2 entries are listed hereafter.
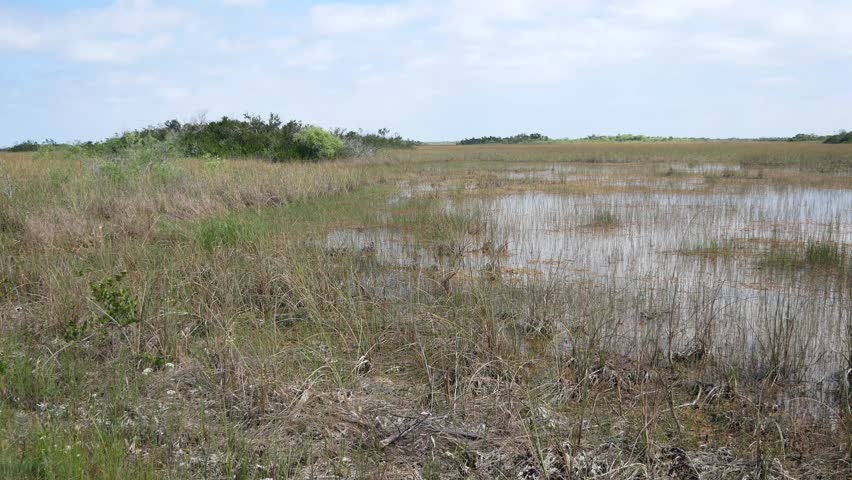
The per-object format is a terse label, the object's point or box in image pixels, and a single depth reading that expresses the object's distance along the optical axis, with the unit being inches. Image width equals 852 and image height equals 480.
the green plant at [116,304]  172.6
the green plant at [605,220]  408.2
